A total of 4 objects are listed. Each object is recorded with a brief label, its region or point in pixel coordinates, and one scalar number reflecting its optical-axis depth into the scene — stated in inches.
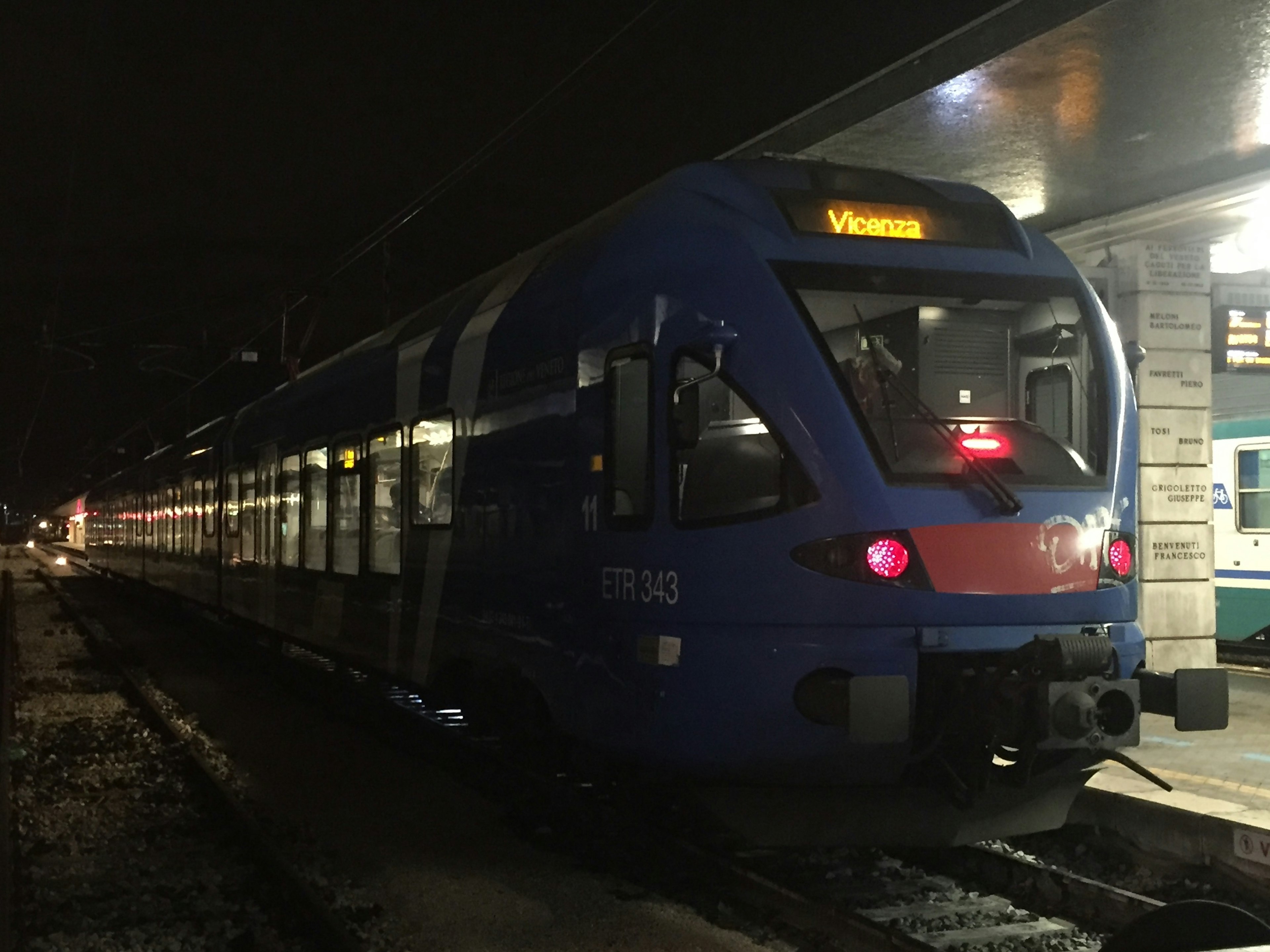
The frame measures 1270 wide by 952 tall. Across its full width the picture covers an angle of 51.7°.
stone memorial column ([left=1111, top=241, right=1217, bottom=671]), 414.6
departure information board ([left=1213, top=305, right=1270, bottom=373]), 460.4
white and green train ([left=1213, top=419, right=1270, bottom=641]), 560.1
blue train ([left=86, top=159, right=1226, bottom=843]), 204.2
